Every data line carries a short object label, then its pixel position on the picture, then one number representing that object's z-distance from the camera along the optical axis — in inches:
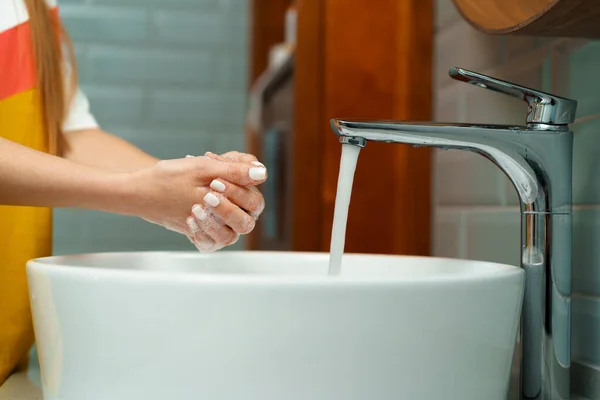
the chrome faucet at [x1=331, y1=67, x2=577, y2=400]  19.7
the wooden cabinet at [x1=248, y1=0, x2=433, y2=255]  37.8
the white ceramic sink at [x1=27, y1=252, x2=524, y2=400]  15.1
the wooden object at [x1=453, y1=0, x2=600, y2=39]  18.9
